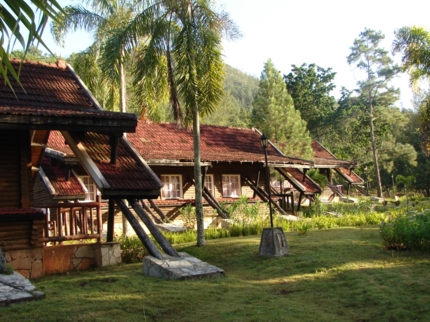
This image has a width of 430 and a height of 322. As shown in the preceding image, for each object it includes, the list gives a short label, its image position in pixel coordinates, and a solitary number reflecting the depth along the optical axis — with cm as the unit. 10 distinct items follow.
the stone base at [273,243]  1039
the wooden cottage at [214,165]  2008
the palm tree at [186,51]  1218
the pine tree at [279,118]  2942
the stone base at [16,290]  597
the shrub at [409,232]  934
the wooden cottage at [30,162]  912
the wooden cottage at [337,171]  3102
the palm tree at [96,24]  1716
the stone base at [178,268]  807
